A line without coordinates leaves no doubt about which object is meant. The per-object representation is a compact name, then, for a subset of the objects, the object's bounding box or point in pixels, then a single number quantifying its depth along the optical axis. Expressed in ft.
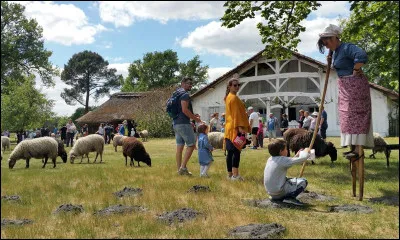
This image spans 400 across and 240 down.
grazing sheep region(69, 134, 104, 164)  49.01
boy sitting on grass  18.20
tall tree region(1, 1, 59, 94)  90.48
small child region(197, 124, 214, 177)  27.89
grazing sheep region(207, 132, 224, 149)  56.39
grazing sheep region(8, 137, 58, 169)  41.47
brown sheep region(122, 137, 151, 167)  40.19
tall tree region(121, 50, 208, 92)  227.81
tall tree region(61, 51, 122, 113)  156.97
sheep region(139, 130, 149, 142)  110.73
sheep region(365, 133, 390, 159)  38.32
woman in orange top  24.77
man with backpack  27.96
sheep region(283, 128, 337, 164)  36.06
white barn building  97.81
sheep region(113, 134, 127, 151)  70.44
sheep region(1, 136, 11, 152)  67.53
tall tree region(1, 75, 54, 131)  142.92
